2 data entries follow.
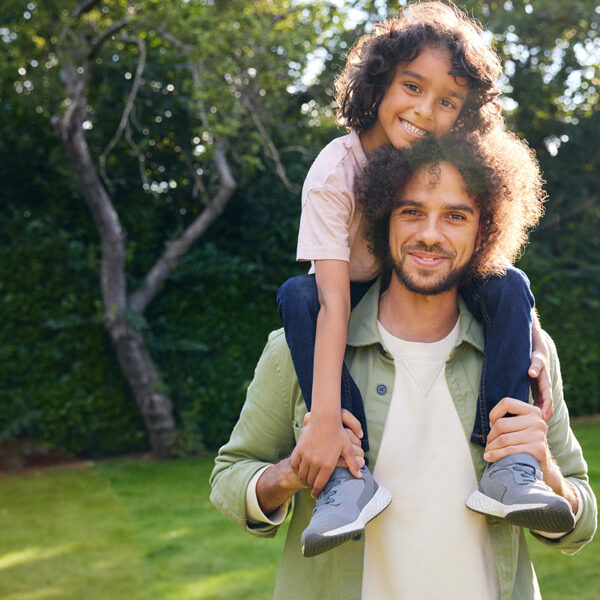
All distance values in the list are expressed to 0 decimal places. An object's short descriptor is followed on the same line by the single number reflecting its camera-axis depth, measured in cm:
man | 170
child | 173
